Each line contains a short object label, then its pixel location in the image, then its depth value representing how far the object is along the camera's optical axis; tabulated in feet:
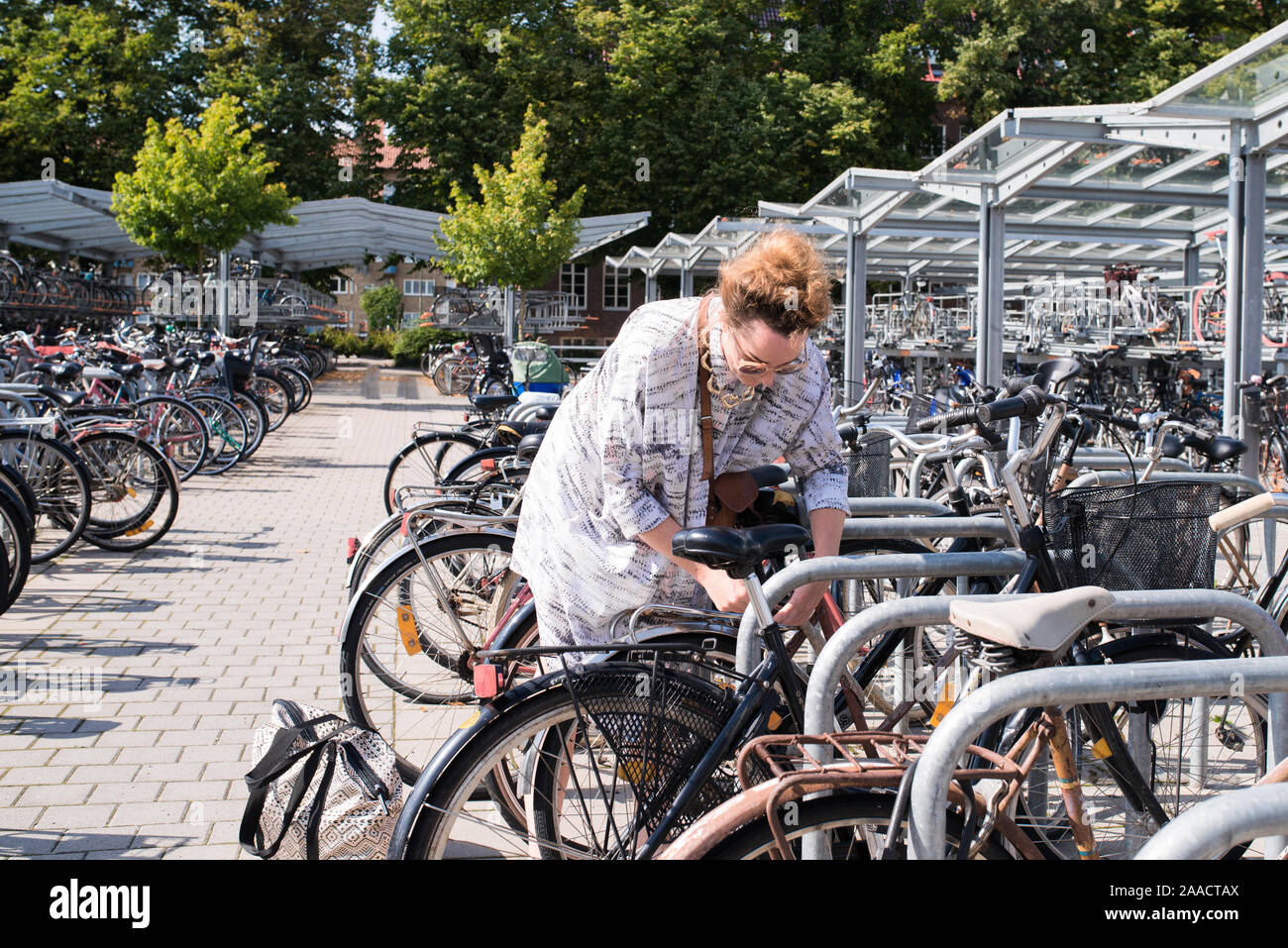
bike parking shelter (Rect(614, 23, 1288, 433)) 28.17
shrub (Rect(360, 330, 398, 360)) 137.80
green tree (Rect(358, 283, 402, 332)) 165.07
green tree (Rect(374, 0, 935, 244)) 120.37
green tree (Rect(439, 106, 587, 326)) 78.54
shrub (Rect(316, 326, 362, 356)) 132.98
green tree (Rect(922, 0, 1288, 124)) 118.32
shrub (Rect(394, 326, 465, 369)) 117.91
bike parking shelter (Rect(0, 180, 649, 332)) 78.84
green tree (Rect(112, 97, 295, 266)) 62.03
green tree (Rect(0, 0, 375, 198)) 112.57
